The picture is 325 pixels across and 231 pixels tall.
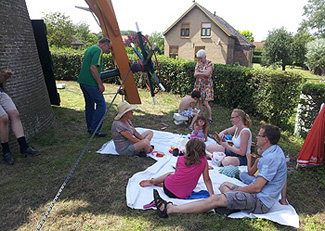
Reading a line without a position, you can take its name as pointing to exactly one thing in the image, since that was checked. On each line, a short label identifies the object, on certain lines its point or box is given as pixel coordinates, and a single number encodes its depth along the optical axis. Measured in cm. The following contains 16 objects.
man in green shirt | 508
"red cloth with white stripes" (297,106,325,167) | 410
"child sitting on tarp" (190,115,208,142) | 510
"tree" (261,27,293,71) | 3191
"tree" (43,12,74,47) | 3005
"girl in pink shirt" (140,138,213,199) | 297
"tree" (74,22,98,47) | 5912
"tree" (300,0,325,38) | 4159
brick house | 2908
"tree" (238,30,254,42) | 7698
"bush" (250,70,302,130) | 652
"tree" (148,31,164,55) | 5891
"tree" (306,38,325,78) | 2812
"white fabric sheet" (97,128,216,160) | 472
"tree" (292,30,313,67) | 3250
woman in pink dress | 677
